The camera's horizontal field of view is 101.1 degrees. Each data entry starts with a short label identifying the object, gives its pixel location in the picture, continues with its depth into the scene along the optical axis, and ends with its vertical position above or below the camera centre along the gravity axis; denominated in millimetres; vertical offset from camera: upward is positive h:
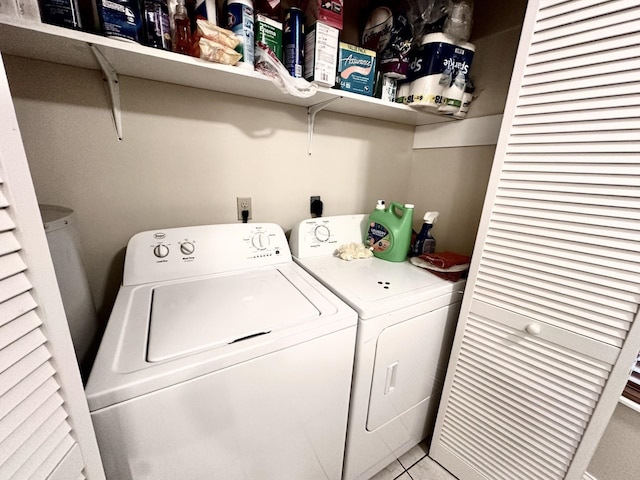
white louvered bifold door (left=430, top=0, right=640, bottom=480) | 807 -226
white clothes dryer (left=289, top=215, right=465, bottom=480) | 1071 -718
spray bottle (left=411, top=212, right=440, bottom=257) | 1589 -391
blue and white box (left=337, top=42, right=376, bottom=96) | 1223 +462
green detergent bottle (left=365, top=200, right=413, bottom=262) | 1506 -343
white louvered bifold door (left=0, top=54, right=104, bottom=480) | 398 -305
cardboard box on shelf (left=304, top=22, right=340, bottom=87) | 1094 +465
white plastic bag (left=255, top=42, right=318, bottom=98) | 1059 +368
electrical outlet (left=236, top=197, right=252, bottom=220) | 1459 -220
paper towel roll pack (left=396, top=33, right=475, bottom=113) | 1324 +498
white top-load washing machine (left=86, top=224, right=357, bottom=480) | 680 -567
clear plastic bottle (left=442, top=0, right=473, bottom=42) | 1319 +758
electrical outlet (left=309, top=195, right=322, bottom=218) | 1684 -236
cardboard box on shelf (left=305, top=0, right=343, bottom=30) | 1082 +626
